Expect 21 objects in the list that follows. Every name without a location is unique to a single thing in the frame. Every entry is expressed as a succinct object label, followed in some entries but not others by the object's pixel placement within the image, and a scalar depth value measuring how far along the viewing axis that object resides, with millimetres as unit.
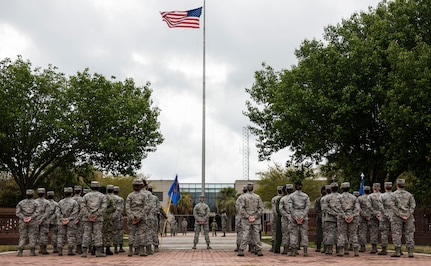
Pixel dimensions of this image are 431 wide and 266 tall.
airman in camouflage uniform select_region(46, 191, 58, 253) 17188
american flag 30438
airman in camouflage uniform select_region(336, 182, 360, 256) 15227
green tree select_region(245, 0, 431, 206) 23250
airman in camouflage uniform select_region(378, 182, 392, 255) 15508
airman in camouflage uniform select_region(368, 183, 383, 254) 16484
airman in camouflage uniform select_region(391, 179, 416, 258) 14992
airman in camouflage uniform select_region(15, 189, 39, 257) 16344
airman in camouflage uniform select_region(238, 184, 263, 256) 15282
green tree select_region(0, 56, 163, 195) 28734
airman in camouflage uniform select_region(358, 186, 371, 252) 16828
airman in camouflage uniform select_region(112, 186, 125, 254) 16781
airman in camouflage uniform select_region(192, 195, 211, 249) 19359
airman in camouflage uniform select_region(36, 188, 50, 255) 16766
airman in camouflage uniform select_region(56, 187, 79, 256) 16391
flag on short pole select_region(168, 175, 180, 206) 23797
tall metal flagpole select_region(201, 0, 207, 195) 33225
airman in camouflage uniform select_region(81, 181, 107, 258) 15242
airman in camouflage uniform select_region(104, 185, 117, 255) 16109
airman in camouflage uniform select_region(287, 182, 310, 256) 15242
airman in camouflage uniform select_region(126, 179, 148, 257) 15578
